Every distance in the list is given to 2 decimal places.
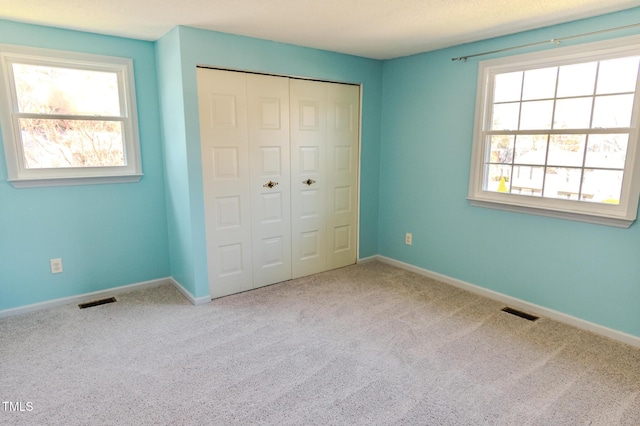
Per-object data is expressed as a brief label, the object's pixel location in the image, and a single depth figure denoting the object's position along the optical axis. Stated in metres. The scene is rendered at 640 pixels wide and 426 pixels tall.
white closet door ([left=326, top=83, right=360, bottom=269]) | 3.79
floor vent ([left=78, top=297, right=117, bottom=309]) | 3.10
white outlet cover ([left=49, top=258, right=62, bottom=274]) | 3.04
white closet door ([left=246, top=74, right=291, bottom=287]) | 3.26
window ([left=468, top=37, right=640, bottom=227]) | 2.50
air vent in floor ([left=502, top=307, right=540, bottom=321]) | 2.93
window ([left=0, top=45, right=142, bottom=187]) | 2.76
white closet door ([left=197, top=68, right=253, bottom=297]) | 3.02
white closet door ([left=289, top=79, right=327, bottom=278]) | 3.53
